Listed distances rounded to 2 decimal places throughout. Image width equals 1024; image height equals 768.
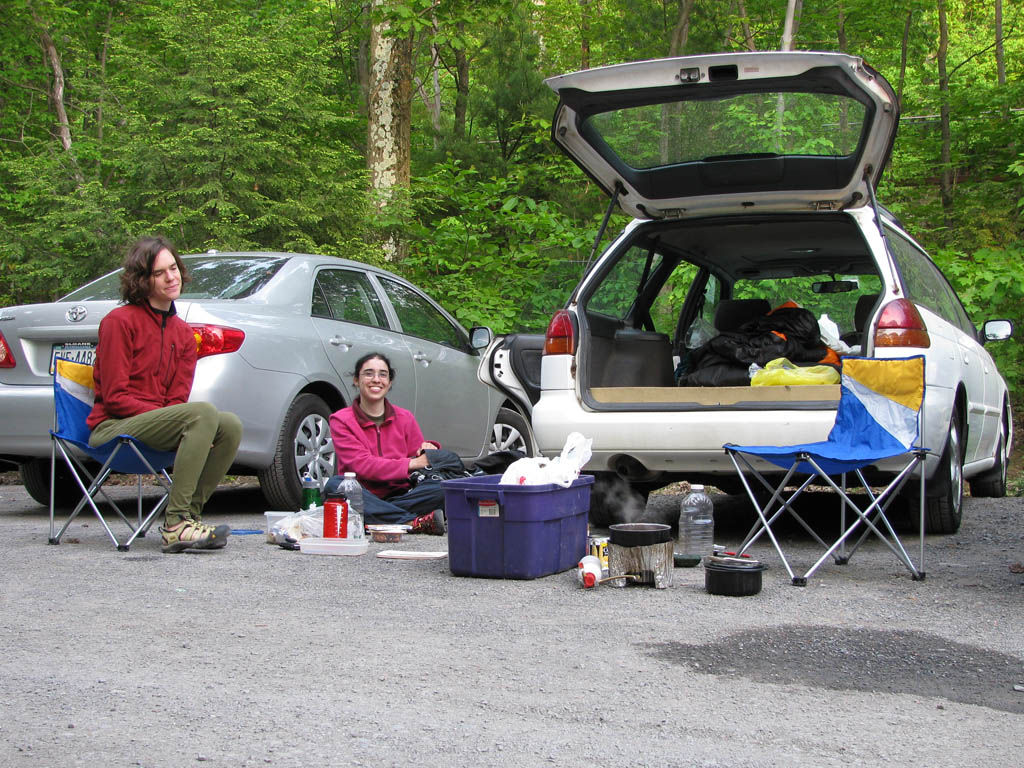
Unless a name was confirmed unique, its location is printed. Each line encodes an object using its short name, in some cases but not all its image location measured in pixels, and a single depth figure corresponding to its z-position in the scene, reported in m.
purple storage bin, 4.89
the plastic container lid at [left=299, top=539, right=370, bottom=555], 5.67
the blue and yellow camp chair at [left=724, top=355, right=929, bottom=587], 4.93
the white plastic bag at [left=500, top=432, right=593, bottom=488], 4.99
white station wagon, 5.55
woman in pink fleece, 6.32
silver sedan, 6.60
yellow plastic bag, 6.14
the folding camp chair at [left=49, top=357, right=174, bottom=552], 5.57
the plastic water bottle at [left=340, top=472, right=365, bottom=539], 5.80
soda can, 4.97
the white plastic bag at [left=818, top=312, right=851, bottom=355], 6.71
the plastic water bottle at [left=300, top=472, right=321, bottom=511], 6.32
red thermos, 5.72
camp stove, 4.79
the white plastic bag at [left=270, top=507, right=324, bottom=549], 5.82
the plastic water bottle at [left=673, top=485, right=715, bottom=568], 5.88
